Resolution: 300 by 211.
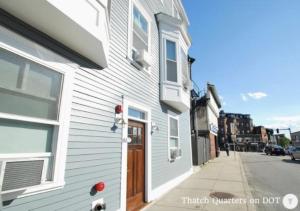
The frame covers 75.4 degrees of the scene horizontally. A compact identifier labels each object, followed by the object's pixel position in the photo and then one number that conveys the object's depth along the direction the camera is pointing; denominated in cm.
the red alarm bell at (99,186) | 372
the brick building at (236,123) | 7612
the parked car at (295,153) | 1958
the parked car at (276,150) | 2969
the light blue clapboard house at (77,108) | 254
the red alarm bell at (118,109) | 458
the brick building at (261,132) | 7410
